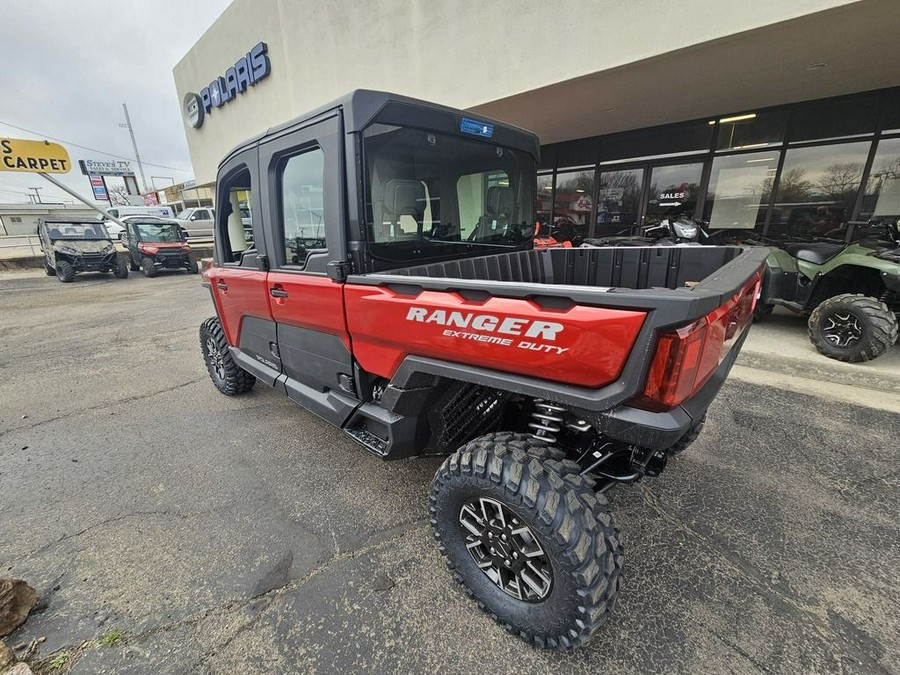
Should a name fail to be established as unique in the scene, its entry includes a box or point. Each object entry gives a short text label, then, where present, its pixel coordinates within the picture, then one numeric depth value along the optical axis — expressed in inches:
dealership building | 185.3
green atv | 158.7
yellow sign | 713.6
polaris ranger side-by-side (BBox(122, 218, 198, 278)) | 588.1
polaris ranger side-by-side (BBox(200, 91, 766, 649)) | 52.6
